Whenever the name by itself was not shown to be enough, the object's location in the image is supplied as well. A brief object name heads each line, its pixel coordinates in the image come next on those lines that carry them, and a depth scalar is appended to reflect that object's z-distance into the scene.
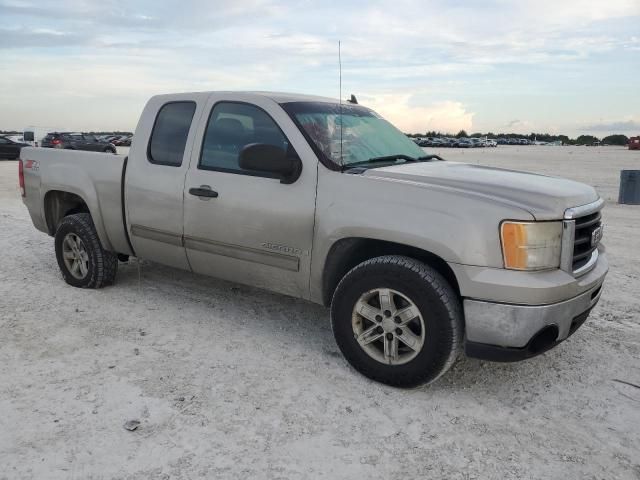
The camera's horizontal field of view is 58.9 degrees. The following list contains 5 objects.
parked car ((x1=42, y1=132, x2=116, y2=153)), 27.64
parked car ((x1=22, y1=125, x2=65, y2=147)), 31.55
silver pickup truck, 3.12
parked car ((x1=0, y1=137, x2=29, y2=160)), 28.30
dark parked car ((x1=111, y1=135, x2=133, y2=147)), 41.55
